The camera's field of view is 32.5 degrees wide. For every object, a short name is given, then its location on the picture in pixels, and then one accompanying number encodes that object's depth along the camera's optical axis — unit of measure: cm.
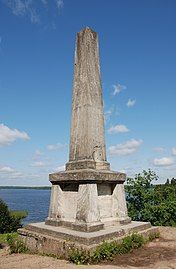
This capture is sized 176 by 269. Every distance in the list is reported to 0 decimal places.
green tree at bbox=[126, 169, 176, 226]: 1070
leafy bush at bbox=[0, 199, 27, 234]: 1564
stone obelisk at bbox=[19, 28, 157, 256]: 680
